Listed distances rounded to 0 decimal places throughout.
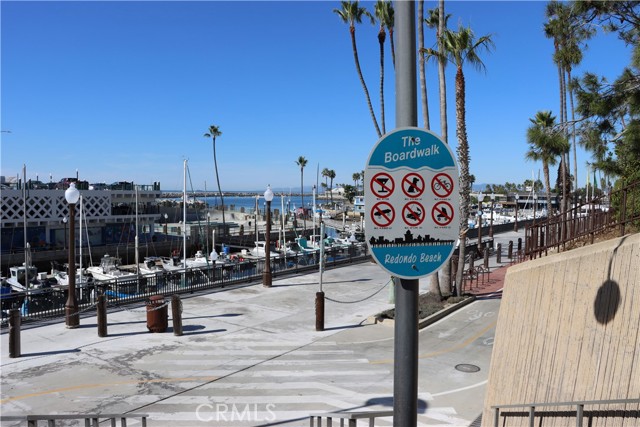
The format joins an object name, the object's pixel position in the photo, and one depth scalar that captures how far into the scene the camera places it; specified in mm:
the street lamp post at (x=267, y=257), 20750
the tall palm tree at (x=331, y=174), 140100
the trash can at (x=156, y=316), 13805
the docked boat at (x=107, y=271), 34938
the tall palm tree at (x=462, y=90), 17766
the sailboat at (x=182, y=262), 36712
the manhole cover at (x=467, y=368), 11031
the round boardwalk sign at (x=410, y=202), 2967
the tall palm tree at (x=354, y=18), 28156
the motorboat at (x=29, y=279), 31922
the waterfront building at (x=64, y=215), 44000
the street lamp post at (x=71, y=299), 14281
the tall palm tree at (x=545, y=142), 10594
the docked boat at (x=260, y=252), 43691
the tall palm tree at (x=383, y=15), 26419
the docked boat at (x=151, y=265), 38844
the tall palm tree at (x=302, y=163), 91062
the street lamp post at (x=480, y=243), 33994
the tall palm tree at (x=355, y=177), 150962
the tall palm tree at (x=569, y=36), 10266
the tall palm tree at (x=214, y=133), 73938
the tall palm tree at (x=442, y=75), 18397
